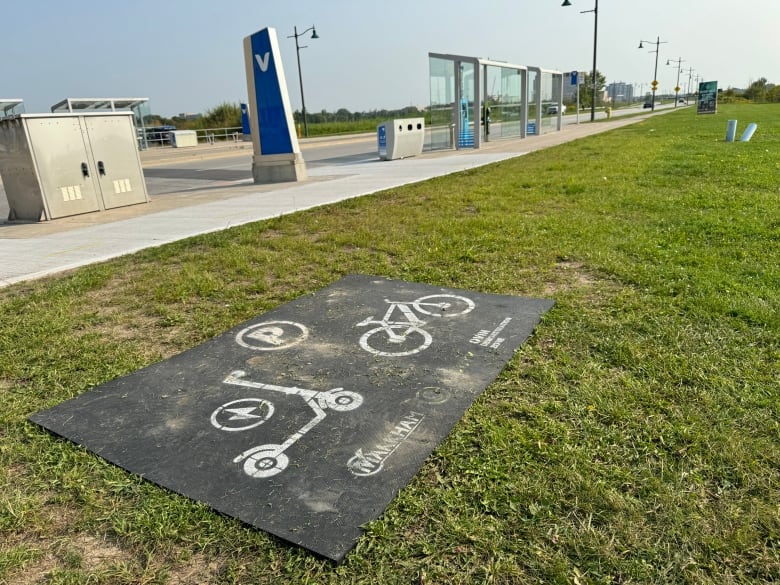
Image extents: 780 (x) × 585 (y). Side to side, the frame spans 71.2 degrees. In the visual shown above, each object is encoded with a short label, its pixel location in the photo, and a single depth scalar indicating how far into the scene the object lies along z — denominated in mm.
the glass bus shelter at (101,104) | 18570
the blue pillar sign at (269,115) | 12266
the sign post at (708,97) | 37775
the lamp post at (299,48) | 40031
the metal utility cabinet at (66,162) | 8805
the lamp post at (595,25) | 36719
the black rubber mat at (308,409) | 2209
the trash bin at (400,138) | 18453
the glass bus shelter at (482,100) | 20422
